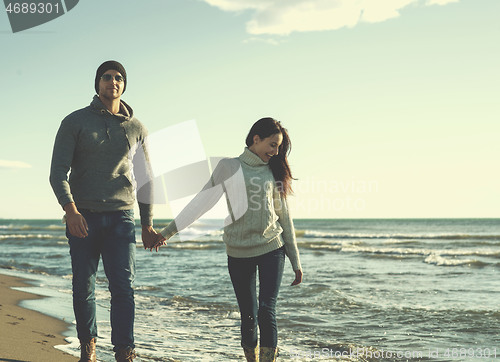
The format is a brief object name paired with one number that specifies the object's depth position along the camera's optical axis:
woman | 3.43
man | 3.11
